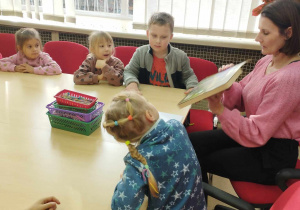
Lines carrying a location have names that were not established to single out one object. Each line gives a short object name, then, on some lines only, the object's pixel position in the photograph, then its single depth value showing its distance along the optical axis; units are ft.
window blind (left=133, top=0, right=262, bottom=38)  8.05
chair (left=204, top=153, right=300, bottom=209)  3.60
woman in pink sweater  3.92
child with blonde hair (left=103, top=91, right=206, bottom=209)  2.84
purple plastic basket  4.13
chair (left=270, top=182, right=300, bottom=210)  2.56
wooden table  3.03
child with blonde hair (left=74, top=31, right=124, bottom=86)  6.10
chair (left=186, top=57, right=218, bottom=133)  6.30
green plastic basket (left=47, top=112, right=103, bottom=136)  4.16
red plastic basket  4.16
